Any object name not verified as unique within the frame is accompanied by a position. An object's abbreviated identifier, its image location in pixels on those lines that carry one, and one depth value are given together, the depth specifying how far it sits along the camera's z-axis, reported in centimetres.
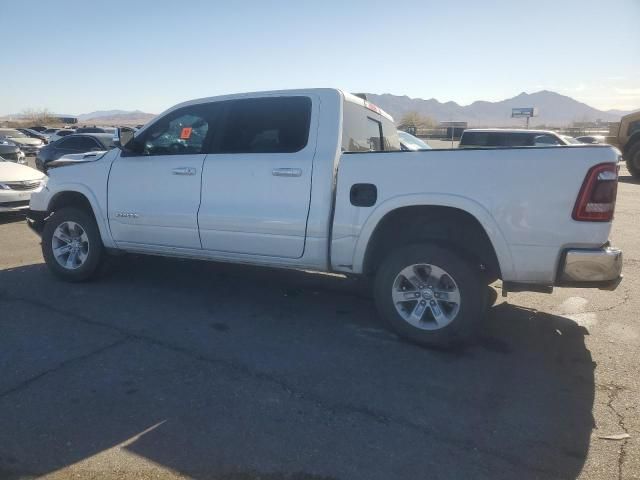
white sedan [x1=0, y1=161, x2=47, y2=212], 909
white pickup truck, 352
